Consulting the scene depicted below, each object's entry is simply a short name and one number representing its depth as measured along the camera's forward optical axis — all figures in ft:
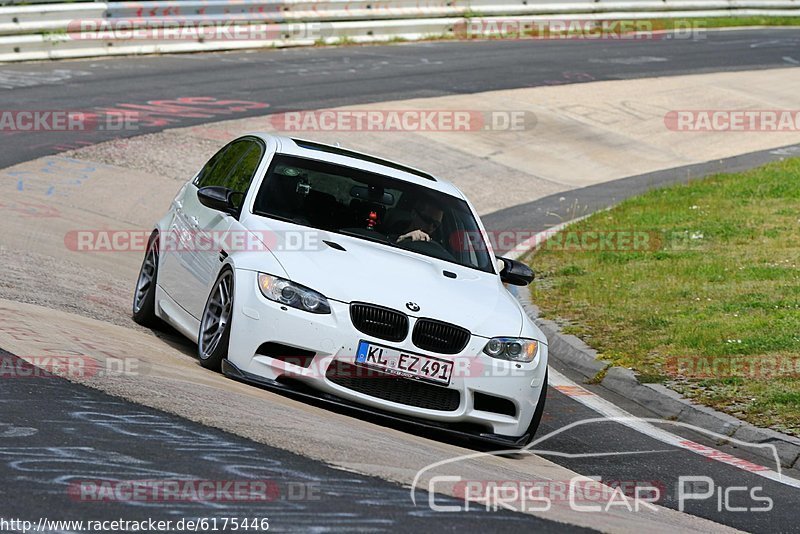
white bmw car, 50.70
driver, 59.98
